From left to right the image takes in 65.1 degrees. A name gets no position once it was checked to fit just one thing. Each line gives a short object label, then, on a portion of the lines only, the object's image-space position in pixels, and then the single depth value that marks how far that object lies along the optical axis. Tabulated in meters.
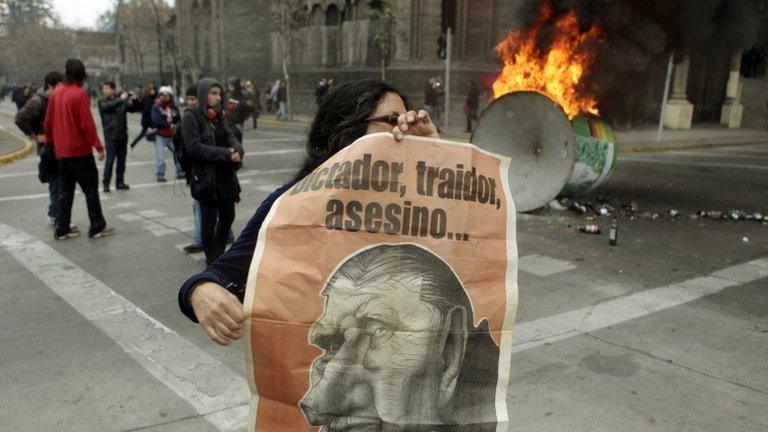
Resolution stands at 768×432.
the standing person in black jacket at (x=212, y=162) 5.64
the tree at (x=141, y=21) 43.58
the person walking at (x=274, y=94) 28.75
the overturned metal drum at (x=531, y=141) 8.14
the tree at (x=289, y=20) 27.09
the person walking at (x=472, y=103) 20.78
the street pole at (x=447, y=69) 18.20
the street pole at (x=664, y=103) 16.96
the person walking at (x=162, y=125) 10.91
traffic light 19.44
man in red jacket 6.93
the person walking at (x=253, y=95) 23.00
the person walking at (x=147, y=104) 12.17
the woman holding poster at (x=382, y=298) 1.48
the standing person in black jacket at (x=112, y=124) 9.66
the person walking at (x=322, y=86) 23.83
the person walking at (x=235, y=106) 11.89
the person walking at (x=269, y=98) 30.66
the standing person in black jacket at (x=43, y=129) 7.45
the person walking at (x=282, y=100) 27.88
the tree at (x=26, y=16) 24.64
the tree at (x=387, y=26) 23.47
